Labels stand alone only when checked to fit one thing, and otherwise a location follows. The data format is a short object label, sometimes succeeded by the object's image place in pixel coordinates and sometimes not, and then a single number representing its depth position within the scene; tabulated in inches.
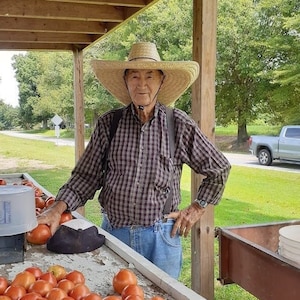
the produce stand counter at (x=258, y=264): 75.0
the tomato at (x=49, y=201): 96.0
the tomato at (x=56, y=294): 47.2
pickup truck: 432.5
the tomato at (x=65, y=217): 79.5
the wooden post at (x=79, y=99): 215.9
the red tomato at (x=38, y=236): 72.2
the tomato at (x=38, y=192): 110.3
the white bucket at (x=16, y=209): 61.6
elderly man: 78.4
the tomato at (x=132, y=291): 48.3
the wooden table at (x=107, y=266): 53.0
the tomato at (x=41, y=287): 49.2
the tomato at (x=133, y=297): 46.8
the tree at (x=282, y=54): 504.4
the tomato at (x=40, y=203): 96.3
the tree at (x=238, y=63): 577.3
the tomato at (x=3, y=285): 50.2
